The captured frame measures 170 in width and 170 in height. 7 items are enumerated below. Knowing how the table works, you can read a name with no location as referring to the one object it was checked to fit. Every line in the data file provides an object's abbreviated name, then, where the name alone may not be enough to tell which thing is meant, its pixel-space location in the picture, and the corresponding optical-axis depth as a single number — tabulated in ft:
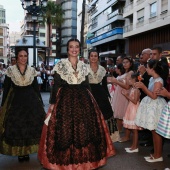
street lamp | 48.18
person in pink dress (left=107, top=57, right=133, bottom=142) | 19.27
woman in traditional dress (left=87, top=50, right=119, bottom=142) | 16.80
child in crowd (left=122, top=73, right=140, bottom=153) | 17.57
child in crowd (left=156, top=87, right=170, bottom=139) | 13.65
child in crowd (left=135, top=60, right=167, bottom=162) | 14.84
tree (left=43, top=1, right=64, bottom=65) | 179.47
